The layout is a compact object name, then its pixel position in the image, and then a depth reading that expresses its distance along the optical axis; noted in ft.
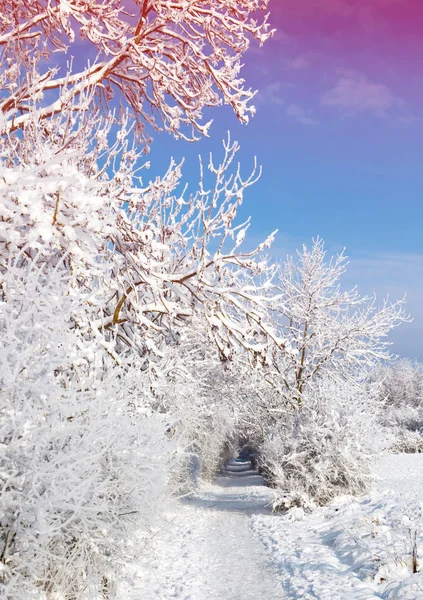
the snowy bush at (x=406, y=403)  119.65
